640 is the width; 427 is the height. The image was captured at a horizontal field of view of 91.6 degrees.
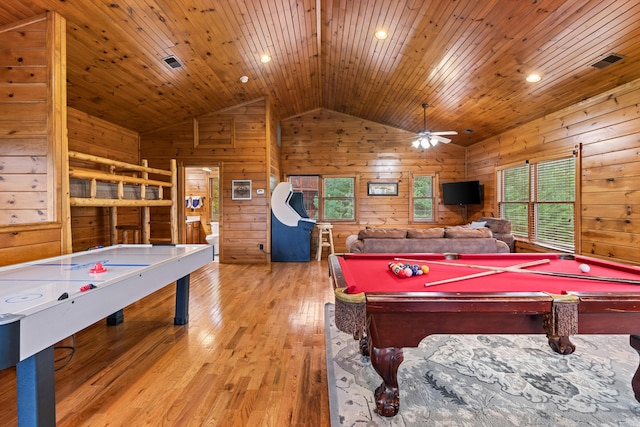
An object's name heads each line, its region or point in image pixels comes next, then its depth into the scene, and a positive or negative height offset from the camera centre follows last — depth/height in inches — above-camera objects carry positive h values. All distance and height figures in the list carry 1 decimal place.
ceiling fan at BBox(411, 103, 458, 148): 203.9 +46.7
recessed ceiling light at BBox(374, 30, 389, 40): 148.5 +84.6
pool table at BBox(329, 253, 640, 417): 56.5 -18.5
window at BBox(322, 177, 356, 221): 298.5 +13.6
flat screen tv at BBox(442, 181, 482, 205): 267.6 +14.3
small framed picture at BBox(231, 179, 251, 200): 242.4 +16.1
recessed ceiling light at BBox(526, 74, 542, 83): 154.3 +65.8
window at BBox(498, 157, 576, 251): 180.5 +5.4
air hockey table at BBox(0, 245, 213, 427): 45.9 -16.7
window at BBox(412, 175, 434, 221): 297.3 +10.5
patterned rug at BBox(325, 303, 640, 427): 65.2 -43.3
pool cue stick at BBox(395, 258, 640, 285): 67.9 -16.1
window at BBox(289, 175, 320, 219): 298.8 +19.6
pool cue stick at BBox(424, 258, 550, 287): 69.6 -16.3
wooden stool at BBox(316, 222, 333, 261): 257.2 -21.4
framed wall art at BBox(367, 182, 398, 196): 297.4 +19.3
